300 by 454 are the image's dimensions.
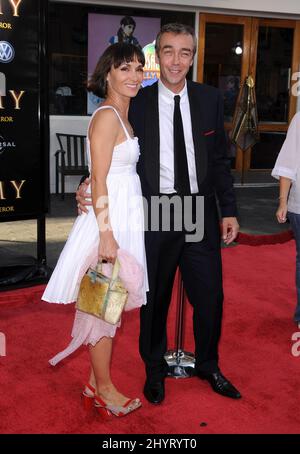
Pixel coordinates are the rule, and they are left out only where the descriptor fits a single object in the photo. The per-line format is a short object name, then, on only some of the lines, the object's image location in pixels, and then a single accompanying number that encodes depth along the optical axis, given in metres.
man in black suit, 2.67
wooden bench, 8.19
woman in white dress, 2.39
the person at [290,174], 3.58
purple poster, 8.58
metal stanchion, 3.14
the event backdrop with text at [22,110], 4.28
